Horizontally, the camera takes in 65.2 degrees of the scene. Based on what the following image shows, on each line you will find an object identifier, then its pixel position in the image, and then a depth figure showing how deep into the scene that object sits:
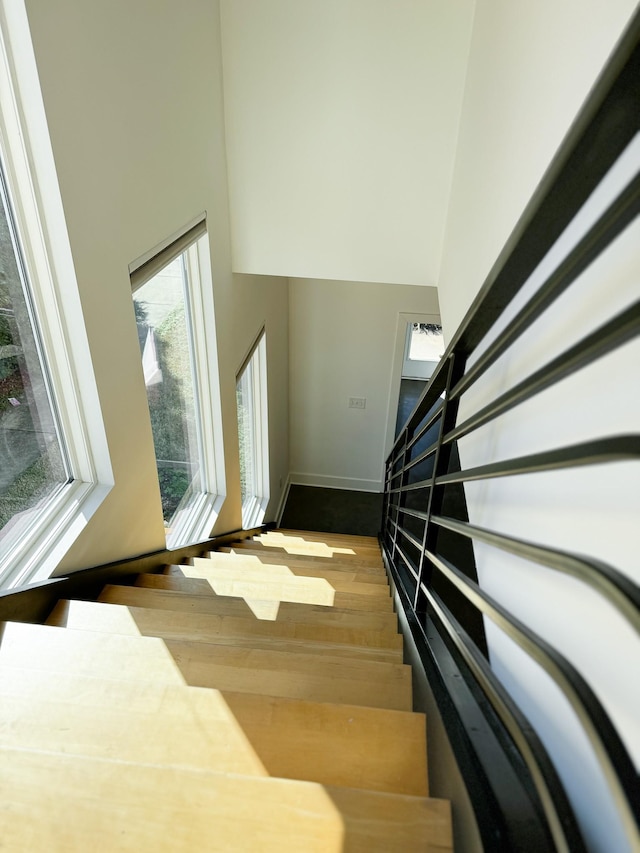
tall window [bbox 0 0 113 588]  1.23
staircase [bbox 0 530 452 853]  0.72
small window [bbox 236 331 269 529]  4.09
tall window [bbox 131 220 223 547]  2.18
